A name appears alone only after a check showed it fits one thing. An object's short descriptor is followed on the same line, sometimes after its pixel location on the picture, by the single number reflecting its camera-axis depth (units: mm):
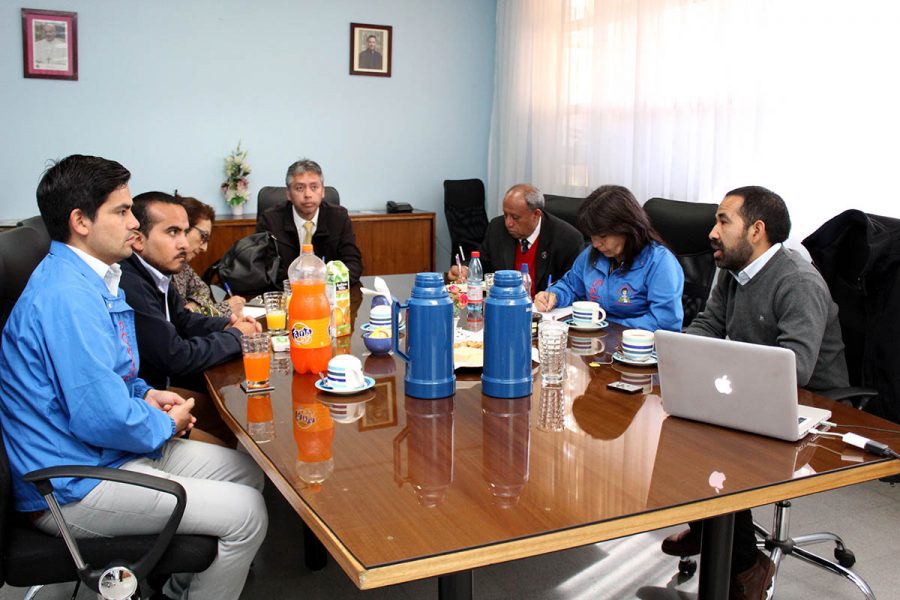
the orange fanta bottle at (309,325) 2104
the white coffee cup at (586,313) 2674
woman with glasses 3127
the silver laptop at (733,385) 1593
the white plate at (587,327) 2648
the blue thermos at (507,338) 1816
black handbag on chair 3594
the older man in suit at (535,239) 3854
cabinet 5848
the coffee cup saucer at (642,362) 2193
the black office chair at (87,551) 1641
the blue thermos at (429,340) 1816
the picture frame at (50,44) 5113
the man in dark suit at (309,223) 4012
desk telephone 6070
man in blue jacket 1723
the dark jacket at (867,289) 2484
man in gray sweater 2160
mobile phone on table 1978
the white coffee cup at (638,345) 2195
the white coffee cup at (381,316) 2443
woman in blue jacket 2814
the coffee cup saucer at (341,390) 1948
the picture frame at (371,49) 6025
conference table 1253
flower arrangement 5684
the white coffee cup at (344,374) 1970
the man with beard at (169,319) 2260
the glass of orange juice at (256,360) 2051
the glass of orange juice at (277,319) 2664
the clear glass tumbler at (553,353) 2057
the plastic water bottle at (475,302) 2846
